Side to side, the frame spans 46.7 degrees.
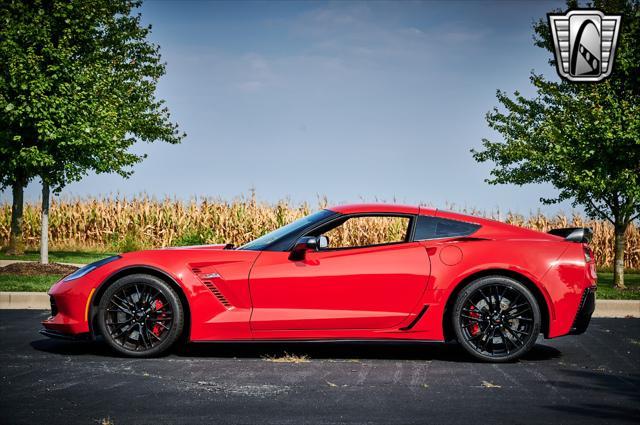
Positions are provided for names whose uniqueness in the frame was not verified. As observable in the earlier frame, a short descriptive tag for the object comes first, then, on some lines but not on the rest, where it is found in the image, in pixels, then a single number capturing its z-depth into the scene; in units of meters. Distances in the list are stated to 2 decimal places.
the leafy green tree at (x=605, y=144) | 17.20
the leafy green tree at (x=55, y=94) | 18.08
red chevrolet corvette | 6.77
